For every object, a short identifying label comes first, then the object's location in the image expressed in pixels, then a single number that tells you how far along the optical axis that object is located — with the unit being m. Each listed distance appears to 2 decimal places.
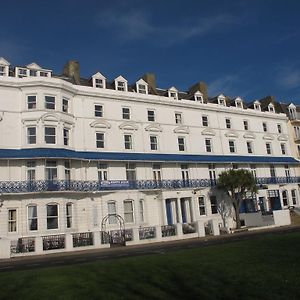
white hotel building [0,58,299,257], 29.00
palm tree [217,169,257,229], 35.66
